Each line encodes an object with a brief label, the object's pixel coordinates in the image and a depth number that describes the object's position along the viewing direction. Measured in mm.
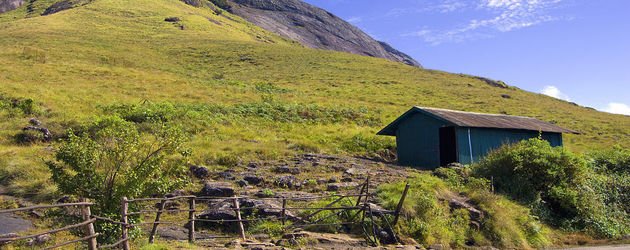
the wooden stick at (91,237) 9119
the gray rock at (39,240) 12679
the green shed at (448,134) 24969
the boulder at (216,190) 17828
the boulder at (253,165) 21906
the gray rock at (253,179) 19562
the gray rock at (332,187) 18922
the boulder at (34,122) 25953
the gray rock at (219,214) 15914
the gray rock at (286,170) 21250
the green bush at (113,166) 12094
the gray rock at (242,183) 19080
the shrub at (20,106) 28141
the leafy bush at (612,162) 25781
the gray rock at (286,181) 19406
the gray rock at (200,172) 19859
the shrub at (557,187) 19875
